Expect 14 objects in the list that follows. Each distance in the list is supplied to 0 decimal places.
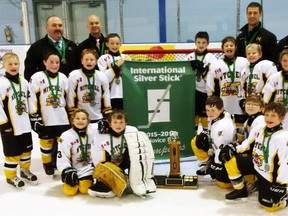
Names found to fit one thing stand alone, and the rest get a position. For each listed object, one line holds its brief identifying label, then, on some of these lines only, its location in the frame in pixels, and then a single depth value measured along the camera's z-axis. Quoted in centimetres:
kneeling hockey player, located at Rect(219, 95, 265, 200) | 270
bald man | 363
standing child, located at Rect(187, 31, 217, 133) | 341
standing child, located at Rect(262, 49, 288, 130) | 293
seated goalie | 279
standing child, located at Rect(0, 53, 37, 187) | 297
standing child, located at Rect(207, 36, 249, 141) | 329
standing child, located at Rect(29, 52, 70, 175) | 313
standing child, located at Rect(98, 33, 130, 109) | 343
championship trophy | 297
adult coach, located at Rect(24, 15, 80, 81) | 345
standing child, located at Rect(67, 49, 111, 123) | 320
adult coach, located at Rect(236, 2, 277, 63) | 358
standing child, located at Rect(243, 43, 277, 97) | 316
